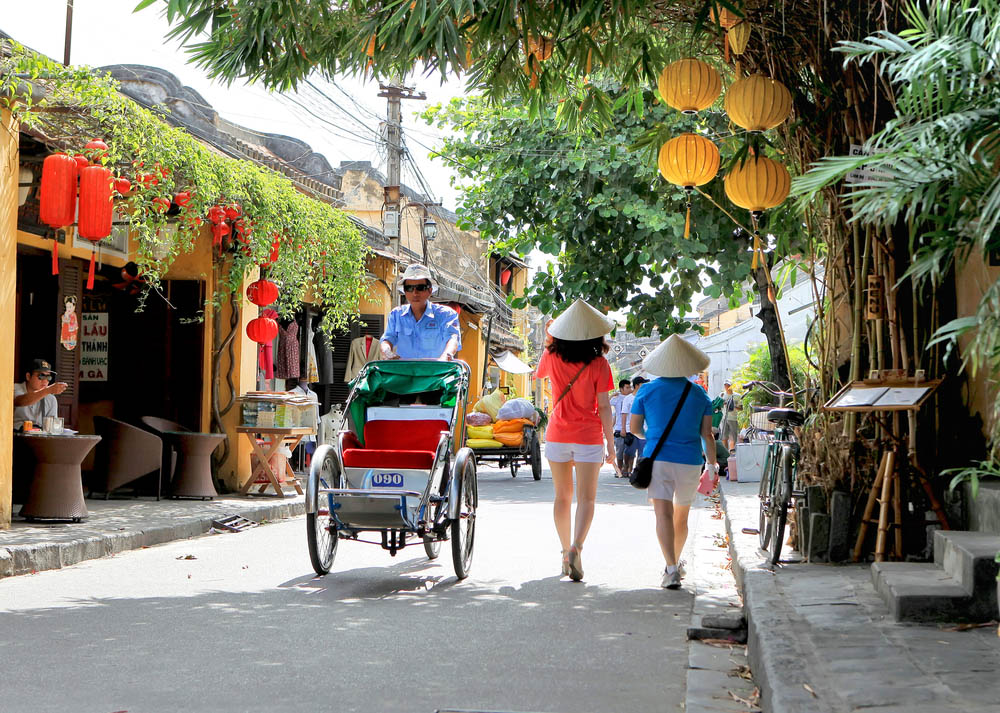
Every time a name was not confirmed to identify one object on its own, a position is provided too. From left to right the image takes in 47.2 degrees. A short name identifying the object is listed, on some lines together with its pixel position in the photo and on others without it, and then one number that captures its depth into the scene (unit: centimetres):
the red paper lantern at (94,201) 987
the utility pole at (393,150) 2494
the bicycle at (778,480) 786
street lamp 2719
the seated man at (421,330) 913
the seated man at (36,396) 1084
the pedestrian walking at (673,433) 795
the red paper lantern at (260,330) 1488
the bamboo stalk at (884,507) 726
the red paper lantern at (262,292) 1423
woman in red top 816
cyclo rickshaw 779
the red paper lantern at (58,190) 982
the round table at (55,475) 1017
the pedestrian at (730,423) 2091
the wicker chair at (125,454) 1286
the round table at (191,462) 1338
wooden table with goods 1388
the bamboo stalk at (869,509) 752
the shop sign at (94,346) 1524
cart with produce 2055
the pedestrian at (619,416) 2165
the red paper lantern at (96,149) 1006
